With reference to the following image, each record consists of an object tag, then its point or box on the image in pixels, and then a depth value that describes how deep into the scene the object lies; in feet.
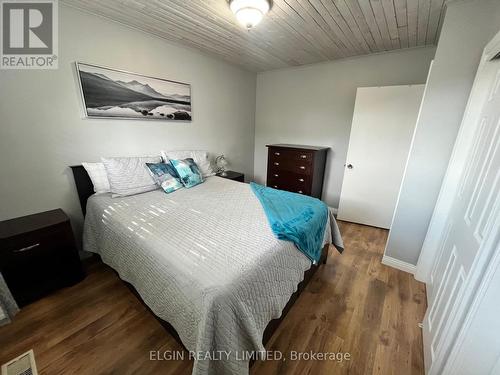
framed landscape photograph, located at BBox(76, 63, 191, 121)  6.17
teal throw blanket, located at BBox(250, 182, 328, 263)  4.57
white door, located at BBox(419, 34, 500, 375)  2.92
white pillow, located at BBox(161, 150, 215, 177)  8.01
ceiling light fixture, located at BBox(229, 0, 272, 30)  4.72
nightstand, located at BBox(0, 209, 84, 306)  4.66
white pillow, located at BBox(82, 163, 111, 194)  6.31
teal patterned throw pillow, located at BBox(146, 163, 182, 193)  6.98
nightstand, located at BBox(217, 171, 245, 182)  10.00
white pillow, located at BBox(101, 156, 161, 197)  6.36
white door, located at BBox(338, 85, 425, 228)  8.05
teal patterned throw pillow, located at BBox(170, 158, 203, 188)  7.54
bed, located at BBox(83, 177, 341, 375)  2.97
